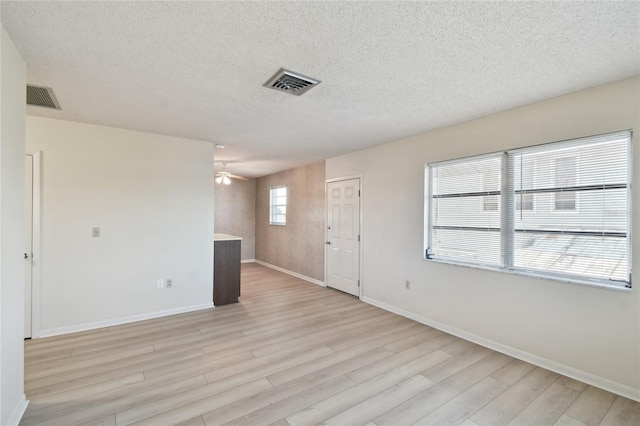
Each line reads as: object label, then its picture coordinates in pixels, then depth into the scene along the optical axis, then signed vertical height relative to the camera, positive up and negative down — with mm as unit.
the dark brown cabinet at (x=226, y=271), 4516 -950
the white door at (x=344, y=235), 5047 -428
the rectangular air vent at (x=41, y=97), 2562 +1064
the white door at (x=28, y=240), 3238 -339
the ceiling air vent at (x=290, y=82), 2242 +1062
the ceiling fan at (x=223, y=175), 6355 +814
